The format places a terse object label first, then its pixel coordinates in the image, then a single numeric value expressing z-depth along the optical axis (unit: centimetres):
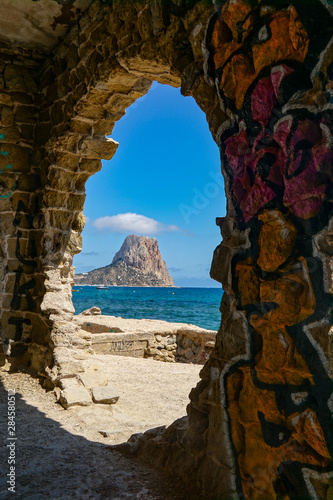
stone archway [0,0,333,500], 159
